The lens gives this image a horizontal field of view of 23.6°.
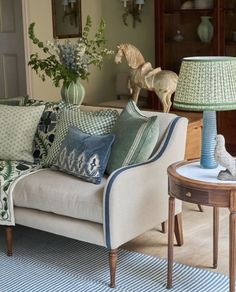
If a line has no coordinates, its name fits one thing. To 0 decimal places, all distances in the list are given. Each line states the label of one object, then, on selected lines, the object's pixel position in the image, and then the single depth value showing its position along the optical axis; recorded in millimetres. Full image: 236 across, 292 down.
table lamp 2686
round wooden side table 2572
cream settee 2939
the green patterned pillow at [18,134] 3723
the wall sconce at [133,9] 6137
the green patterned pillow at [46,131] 3752
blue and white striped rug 2990
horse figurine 3973
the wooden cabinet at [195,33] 5395
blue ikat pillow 3182
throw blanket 3354
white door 5922
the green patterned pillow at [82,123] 3412
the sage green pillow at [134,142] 3180
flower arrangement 3951
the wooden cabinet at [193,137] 3947
